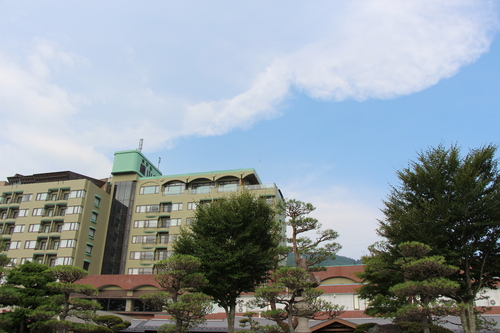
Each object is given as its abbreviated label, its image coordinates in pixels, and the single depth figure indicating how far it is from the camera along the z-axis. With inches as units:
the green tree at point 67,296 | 769.6
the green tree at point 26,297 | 807.7
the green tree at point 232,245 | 873.5
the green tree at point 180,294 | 704.4
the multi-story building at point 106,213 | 2068.2
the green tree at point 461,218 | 733.9
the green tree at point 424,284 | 637.3
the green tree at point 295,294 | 718.5
